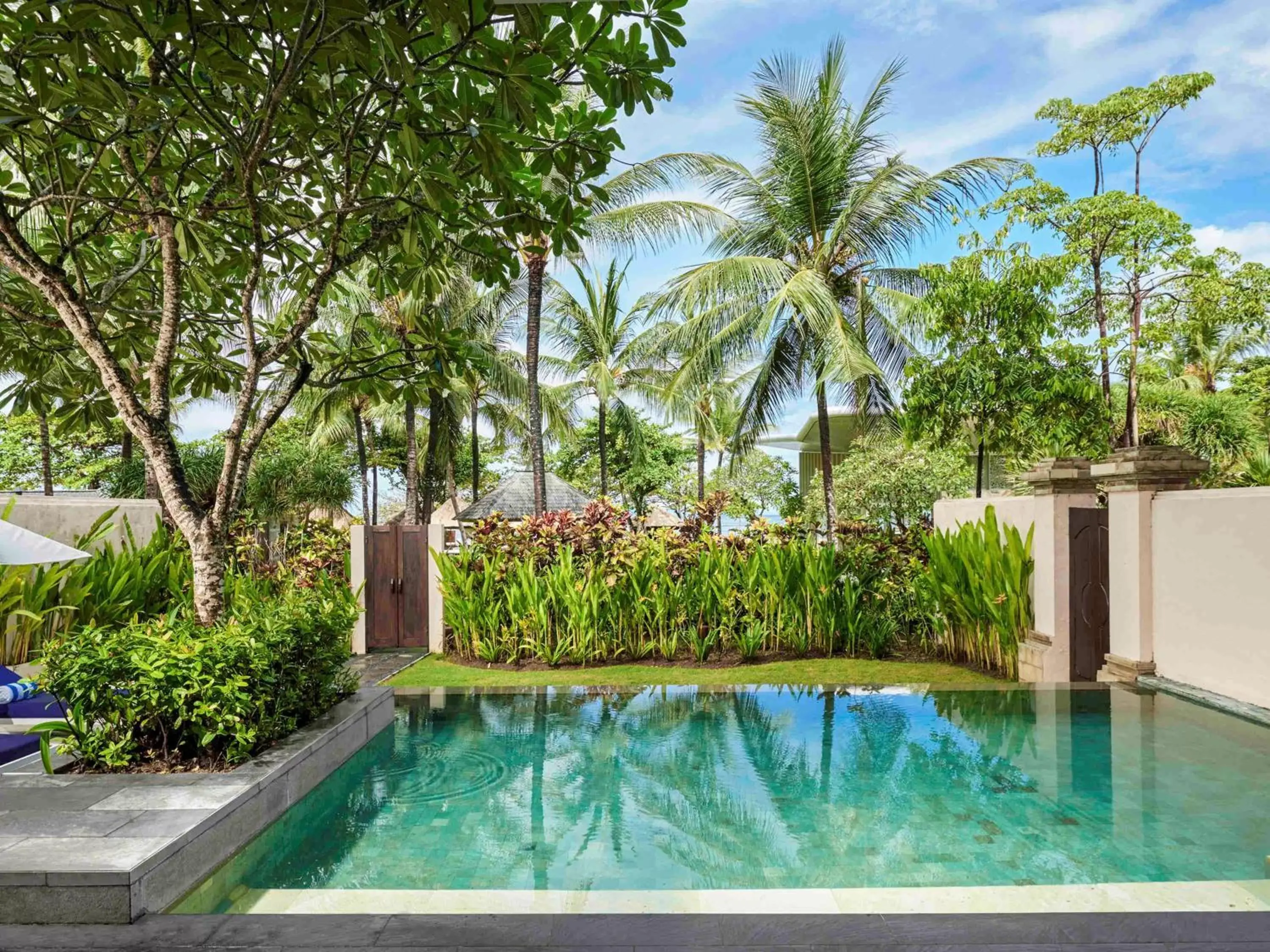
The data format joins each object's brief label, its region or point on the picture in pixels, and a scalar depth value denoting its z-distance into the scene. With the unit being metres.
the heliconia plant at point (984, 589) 7.40
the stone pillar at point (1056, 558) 6.90
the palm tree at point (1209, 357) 25.52
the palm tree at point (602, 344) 23.42
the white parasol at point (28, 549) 5.23
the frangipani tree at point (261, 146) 3.39
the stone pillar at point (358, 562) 9.15
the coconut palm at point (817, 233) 13.91
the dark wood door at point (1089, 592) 6.91
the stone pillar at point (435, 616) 8.88
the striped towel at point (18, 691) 4.76
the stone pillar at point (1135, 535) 6.43
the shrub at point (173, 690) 3.64
